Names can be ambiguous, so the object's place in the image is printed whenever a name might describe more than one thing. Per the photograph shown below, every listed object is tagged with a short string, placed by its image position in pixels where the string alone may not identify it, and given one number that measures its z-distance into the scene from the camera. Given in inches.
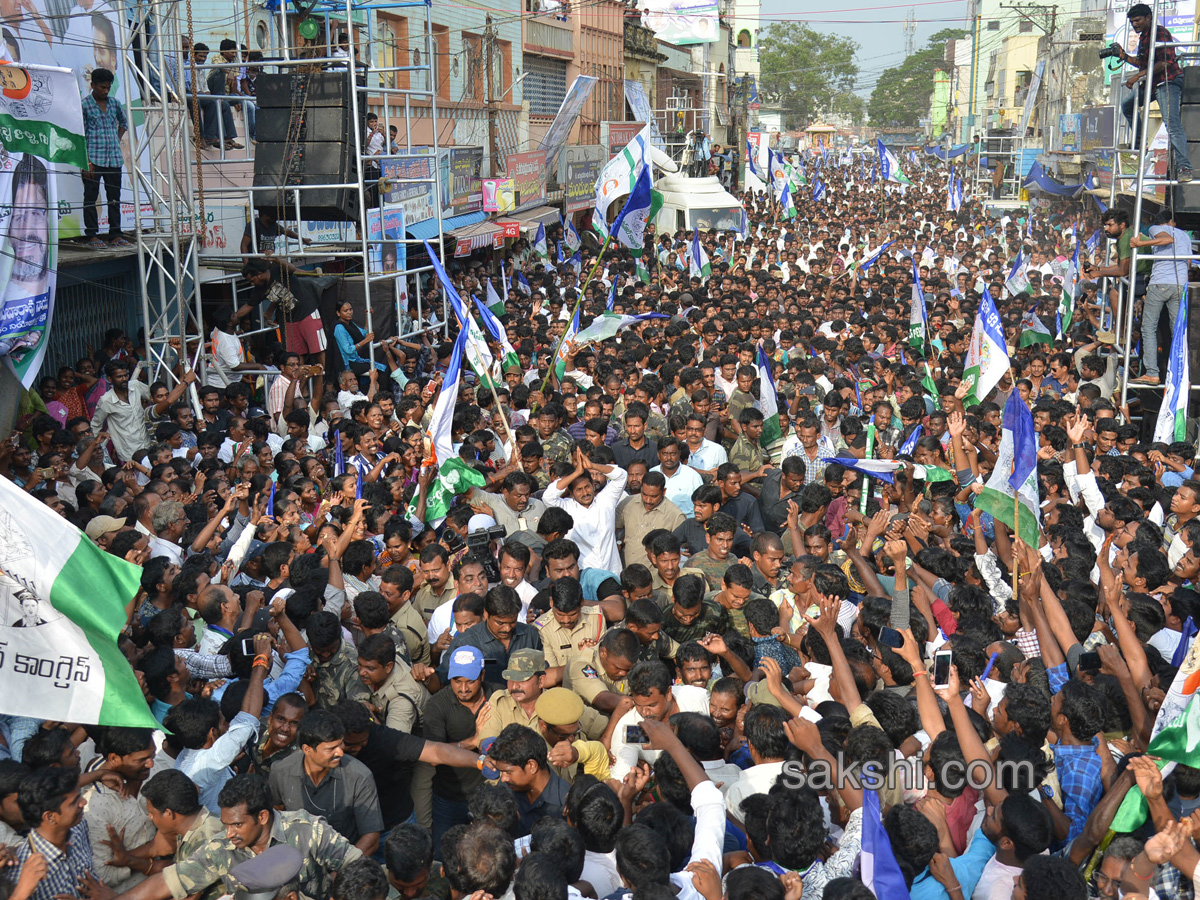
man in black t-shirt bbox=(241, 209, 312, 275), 506.3
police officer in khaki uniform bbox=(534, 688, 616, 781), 170.6
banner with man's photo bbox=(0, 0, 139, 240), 403.5
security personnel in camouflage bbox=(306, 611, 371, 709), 193.3
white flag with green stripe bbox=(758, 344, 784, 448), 380.8
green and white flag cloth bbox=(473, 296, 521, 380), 414.0
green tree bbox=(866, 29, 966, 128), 4456.2
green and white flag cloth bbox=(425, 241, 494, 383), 359.3
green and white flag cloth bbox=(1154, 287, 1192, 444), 339.6
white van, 1277.1
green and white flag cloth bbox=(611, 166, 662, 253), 542.9
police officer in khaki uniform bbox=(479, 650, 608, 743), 183.2
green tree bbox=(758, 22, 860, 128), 4079.7
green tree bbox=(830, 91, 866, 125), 4685.0
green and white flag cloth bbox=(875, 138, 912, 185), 1413.5
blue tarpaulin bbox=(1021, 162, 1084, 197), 1082.7
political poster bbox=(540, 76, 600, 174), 800.4
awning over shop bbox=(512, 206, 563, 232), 826.8
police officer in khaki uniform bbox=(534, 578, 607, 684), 209.6
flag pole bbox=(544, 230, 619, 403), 408.2
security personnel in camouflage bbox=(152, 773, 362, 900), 144.3
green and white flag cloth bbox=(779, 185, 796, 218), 1263.5
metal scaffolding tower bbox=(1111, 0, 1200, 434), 379.9
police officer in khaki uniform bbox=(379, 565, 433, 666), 223.1
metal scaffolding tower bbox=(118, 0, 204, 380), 415.5
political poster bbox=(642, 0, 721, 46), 2003.0
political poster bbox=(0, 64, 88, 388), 327.3
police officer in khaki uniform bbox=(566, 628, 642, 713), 192.5
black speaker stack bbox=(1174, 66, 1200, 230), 412.2
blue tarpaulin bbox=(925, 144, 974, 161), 1993.4
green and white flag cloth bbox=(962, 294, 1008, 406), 373.7
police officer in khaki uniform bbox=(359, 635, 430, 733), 188.2
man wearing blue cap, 185.3
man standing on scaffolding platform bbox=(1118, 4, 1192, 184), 387.9
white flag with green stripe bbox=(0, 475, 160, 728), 161.0
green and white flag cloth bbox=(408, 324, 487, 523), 294.7
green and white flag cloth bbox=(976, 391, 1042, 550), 232.7
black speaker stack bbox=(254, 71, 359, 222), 496.7
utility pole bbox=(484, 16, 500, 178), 983.6
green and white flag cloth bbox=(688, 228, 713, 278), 736.3
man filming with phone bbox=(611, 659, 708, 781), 174.2
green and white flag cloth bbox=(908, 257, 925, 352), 487.8
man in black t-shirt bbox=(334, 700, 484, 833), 170.6
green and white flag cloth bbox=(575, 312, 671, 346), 457.7
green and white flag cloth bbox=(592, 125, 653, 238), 574.6
